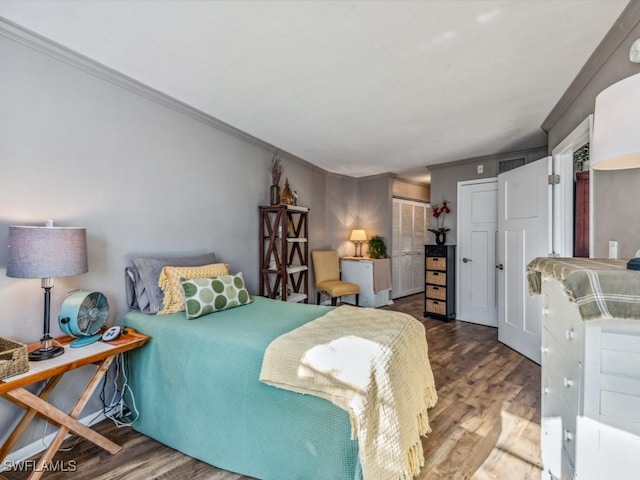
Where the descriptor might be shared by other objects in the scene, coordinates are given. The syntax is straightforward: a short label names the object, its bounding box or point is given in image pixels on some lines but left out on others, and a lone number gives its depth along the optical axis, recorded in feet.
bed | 4.52
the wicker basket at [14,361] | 4.26
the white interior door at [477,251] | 13.26
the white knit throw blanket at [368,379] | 4.17
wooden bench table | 4.42
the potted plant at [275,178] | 11.99
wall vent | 13.21
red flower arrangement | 15.06
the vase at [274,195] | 11.98
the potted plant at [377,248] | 17.34
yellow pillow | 7.00
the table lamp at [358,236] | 17.92
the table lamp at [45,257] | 4.86
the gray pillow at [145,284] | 6.98
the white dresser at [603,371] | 2.86
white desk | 16.10
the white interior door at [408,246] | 18.58
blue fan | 5.64
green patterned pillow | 6.64
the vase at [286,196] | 12.28
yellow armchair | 14.51
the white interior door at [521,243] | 9.52
